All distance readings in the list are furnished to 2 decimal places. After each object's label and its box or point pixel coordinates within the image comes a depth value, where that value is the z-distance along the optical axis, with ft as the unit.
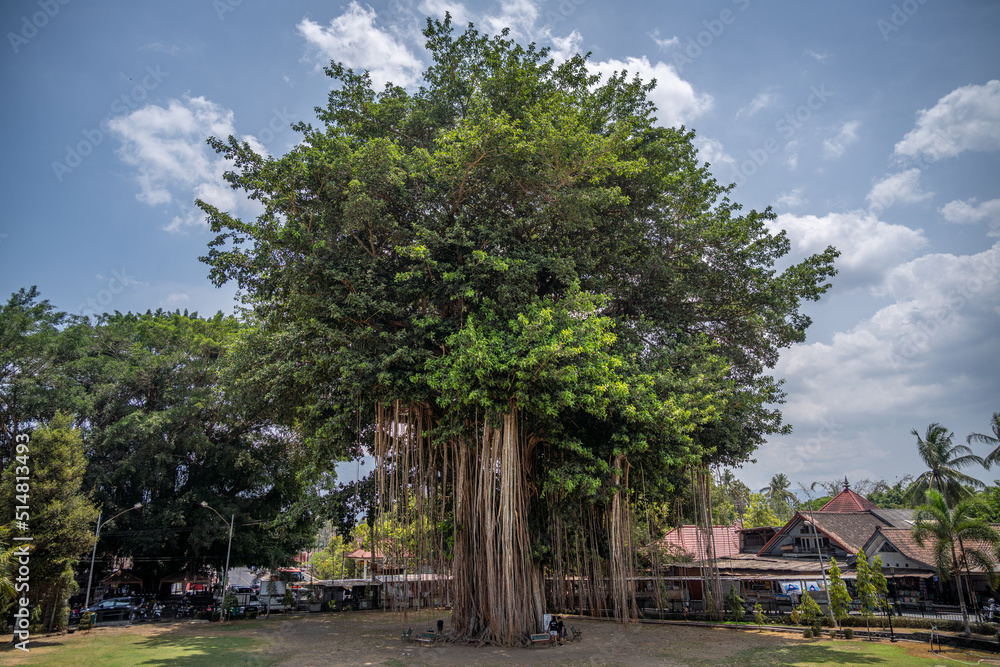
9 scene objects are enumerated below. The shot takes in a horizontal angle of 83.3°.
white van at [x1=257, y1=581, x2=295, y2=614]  87.04
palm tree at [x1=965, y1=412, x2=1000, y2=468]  98.48
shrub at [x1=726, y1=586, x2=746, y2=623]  66.08
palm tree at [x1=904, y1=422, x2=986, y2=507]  101.96
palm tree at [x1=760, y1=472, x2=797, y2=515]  168.65
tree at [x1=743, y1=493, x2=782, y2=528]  139.74
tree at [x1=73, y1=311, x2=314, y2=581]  80.18
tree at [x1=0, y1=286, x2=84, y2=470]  74.02
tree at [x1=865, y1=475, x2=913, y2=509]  166.50
